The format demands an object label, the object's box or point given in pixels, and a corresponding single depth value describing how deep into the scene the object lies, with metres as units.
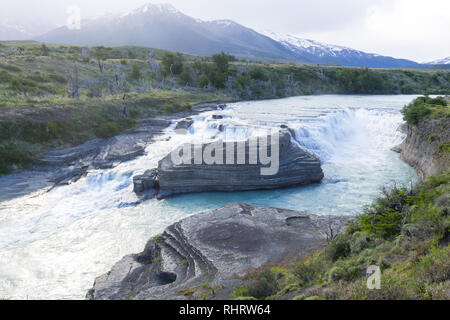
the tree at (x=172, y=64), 59.62
